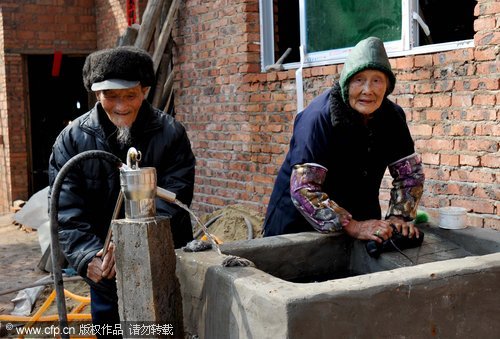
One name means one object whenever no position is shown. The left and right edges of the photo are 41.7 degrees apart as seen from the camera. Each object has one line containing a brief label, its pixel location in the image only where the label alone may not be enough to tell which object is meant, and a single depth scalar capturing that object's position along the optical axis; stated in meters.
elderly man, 2.74
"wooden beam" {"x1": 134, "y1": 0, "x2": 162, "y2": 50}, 6.81
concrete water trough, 1.94
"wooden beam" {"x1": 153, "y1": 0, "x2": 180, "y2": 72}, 6.64
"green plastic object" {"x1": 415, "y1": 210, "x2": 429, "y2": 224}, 3.22
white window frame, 4.24
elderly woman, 2.81
